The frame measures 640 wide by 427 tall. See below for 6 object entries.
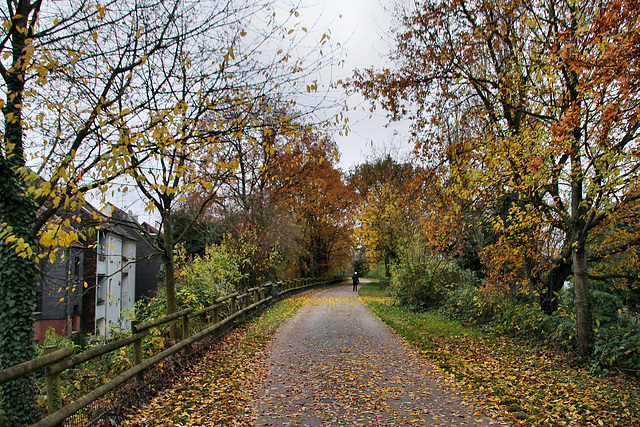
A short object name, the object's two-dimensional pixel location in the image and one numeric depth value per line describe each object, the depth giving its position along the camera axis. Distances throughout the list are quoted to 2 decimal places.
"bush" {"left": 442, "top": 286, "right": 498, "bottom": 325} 11.08
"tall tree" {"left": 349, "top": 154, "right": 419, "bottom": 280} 28.03
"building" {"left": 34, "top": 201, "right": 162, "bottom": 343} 21.23
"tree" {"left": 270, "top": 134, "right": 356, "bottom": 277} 25.77
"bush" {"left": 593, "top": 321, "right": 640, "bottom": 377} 6.28
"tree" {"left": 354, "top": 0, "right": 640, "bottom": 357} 5.15
